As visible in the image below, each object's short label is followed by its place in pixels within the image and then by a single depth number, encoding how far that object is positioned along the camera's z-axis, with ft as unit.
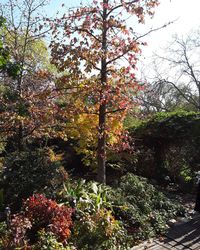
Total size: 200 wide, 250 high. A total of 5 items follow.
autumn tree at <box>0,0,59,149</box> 18.07
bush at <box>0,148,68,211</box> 13.73
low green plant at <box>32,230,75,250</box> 8.94
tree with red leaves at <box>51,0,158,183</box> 15.47
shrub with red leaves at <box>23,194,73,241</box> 9.90
